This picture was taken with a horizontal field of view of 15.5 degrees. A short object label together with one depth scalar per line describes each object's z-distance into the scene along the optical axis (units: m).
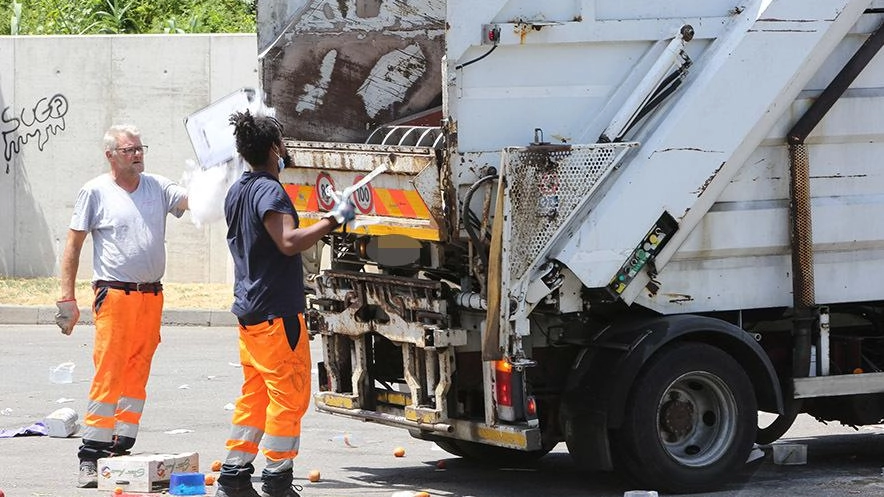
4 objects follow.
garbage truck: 13.02
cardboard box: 13.74
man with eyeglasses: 14.34
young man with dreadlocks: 12.70
